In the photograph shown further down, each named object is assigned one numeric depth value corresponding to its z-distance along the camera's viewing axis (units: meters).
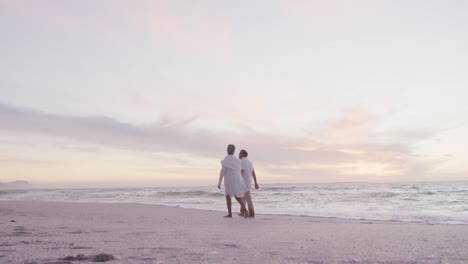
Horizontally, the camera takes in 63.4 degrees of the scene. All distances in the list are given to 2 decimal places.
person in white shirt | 10.41
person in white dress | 9.91
